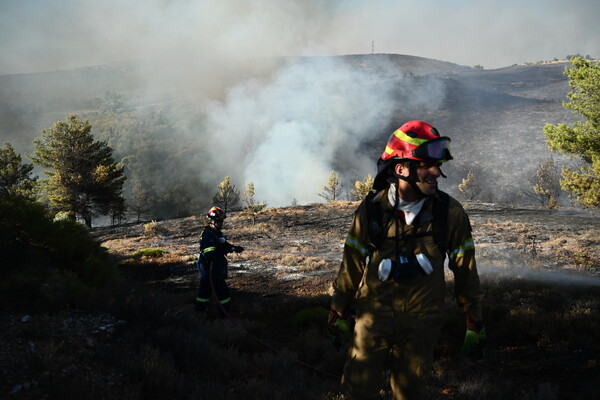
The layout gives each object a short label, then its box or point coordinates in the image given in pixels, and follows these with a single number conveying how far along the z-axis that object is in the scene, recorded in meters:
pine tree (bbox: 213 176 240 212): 45.23
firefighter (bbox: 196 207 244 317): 7.08
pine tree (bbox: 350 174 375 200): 43.63
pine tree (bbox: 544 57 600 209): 11.40
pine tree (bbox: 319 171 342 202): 50.42
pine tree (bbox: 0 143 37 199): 30.58
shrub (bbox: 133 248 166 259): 17.97
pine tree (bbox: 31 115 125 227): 28.75
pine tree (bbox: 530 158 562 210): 42.53
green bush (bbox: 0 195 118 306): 5.01
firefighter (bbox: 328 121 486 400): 2.53
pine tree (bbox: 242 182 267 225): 30.56
